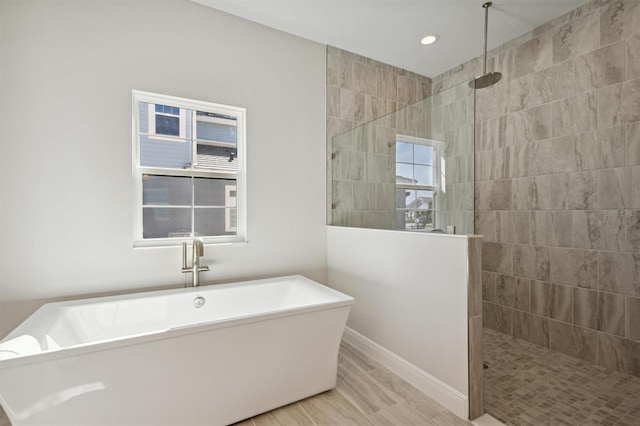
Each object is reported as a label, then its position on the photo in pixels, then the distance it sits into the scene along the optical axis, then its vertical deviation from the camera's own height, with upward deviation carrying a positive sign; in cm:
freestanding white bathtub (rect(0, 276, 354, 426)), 128 -76
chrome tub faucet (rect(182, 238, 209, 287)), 229 -37
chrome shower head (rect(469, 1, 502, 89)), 236 +112
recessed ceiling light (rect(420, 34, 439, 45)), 284 +175
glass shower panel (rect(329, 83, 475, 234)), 207 +39
